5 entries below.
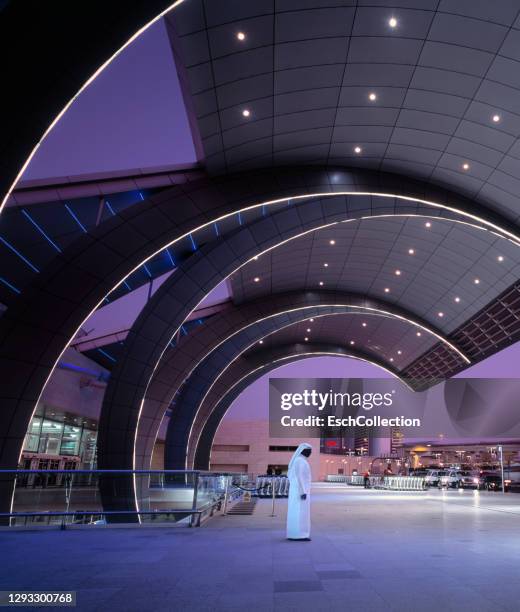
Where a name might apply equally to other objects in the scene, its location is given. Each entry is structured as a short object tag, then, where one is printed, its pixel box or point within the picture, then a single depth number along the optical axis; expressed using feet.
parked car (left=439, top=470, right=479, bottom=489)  141.38
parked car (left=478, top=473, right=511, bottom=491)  117.91
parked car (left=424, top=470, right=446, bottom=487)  159.18
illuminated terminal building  23.81
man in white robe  31.94
